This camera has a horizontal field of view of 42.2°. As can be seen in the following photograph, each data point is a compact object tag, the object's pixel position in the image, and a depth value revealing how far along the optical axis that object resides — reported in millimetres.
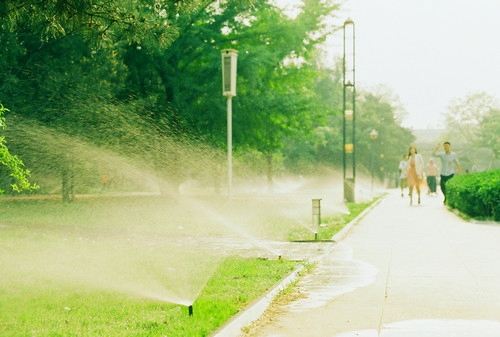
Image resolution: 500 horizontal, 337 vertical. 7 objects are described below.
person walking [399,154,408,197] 31147
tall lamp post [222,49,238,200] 16406
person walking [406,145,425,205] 24188
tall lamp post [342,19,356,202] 27266
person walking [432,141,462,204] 22389
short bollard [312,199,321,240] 14162
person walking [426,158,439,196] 31747
